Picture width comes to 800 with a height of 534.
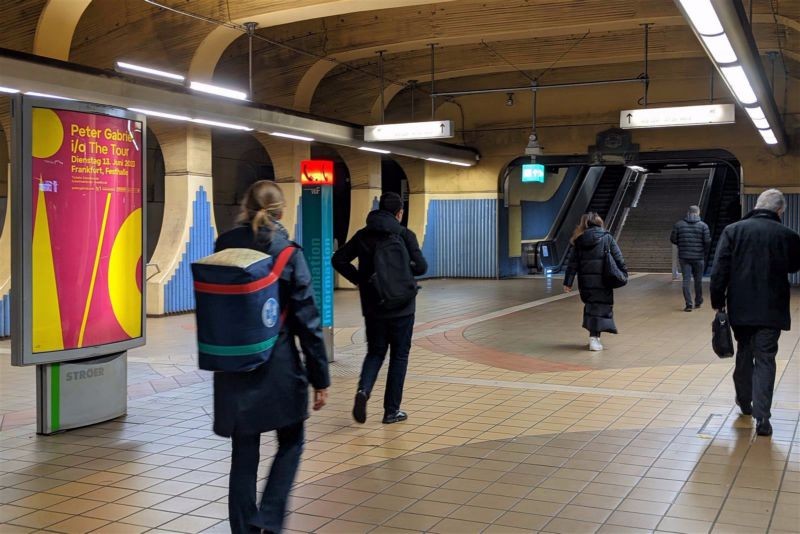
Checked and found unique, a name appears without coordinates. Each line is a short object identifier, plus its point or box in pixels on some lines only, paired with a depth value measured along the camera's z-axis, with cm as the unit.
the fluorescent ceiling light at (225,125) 1070
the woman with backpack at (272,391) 325
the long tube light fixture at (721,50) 550
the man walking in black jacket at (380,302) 550
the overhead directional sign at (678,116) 1110
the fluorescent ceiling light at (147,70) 941
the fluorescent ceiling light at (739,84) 803
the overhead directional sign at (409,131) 1266
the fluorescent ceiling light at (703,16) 536
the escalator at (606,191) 2525
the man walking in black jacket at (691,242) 1247
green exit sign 1931
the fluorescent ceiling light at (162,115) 984
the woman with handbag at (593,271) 879
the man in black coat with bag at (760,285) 530
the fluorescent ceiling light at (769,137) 1388
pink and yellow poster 533
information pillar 780
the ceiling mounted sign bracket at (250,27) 1134
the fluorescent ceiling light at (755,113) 1101
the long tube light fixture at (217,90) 1013
